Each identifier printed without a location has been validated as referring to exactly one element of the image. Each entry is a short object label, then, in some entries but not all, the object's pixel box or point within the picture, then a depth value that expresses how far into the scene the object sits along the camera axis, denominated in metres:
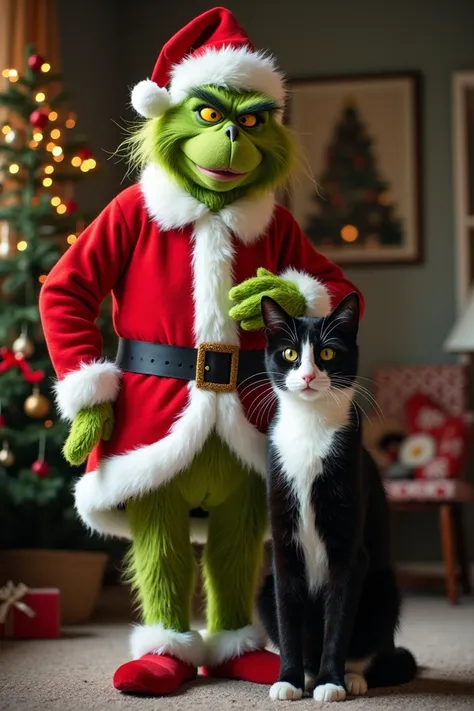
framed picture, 4.23
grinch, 1.72
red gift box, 2.42
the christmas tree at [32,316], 2.65
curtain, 3.16
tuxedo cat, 1.58
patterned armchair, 3.33
